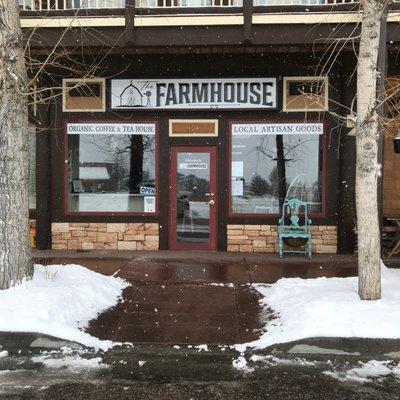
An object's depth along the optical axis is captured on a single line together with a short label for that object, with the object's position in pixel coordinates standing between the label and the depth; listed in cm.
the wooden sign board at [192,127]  985
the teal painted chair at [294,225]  916
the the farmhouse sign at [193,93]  966
